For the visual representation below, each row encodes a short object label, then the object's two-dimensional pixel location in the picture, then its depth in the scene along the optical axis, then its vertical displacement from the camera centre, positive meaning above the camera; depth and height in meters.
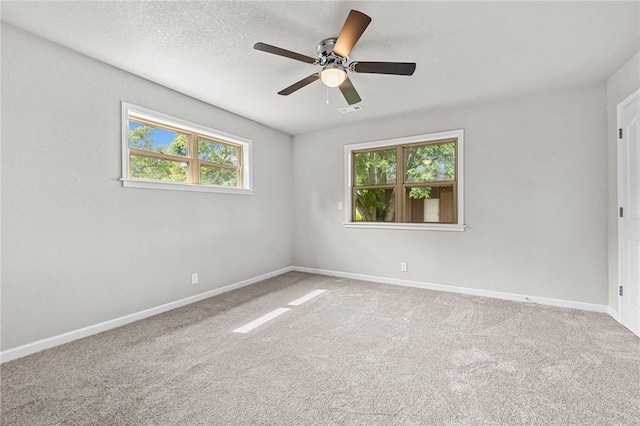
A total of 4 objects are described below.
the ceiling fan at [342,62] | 1.94 +1.17
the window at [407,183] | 4.15 +0.42
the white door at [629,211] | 2.66 -0.02
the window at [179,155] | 3.14 +0.72
